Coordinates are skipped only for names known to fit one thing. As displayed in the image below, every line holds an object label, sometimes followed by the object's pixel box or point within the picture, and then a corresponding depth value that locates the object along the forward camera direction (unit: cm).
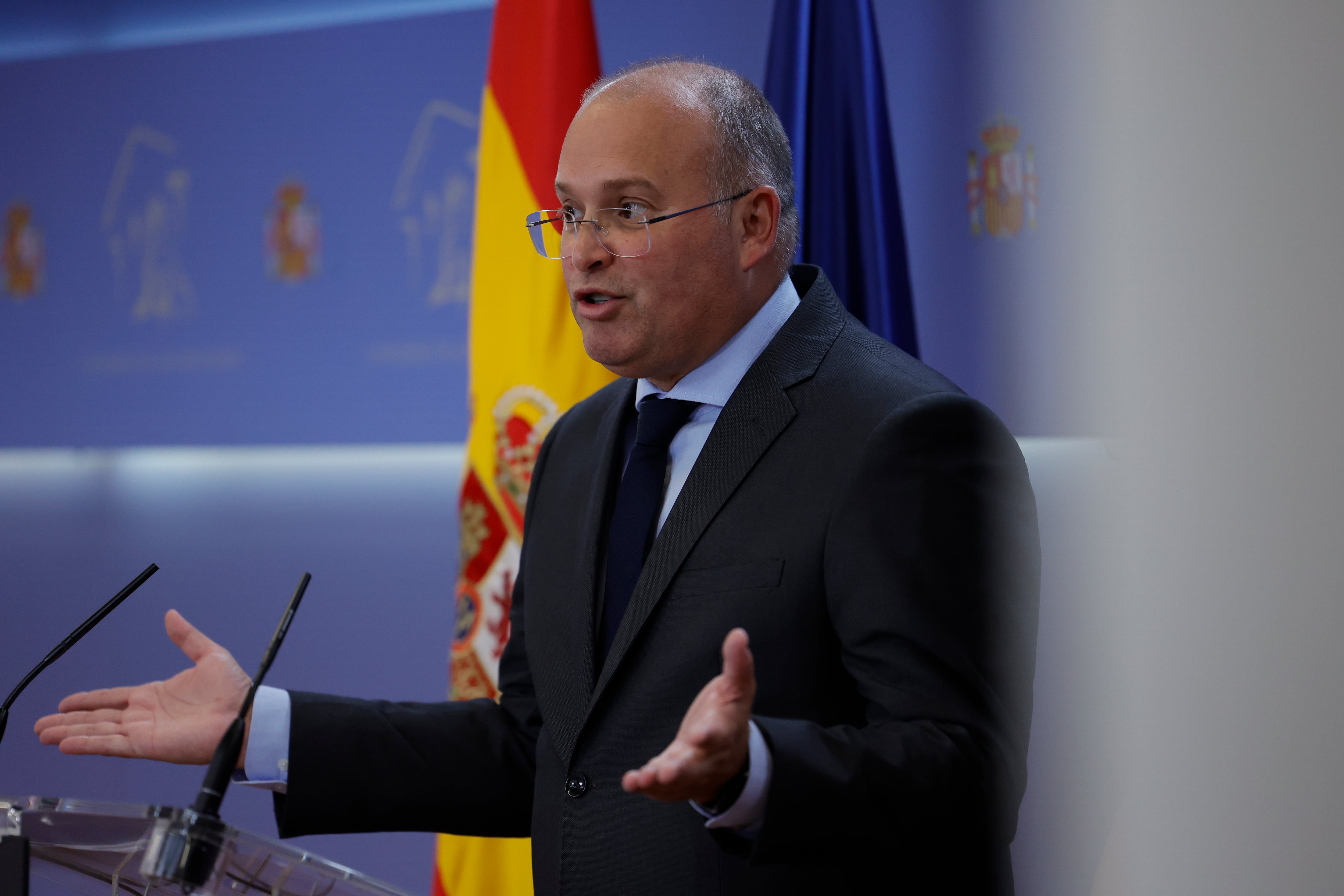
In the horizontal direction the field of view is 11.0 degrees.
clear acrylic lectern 501
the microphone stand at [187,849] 500
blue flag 595
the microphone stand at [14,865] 504
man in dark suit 514
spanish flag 593
